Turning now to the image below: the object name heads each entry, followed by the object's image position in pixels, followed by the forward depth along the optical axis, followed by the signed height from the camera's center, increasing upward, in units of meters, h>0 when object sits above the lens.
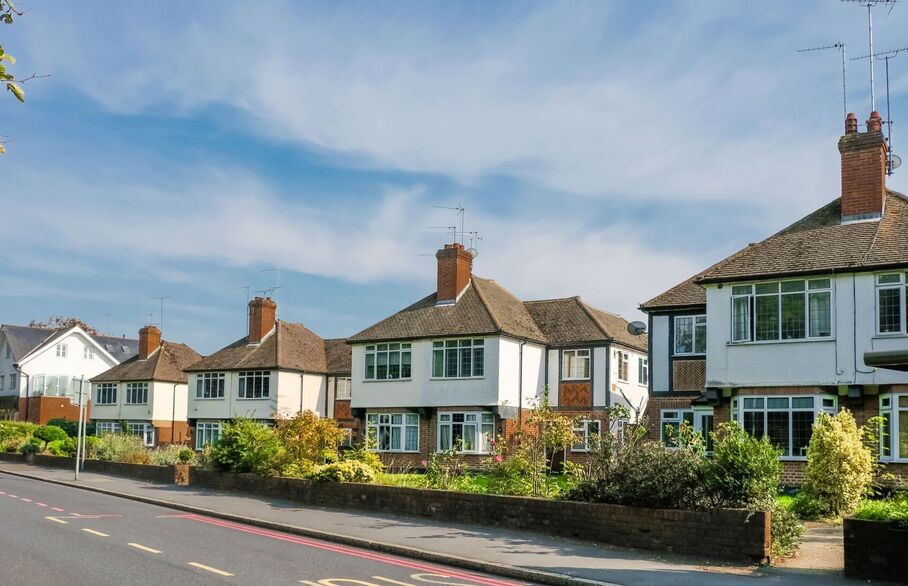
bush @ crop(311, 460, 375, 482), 21.27 -2.16
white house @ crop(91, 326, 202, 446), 57.03 -0.89
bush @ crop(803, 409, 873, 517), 18.36 -1.65
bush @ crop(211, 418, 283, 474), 25.16 -1.94
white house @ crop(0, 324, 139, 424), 66.31 +0.98
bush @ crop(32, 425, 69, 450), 46.19 -2.92
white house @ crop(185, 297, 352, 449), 48.00 +0.28
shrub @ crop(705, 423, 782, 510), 13.84 -1.35
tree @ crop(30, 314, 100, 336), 88.60 +5.68
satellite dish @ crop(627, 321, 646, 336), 28.98 +1.99
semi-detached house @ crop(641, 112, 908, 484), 22.53 +1.94
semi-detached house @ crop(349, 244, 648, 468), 35.66 +0.76
